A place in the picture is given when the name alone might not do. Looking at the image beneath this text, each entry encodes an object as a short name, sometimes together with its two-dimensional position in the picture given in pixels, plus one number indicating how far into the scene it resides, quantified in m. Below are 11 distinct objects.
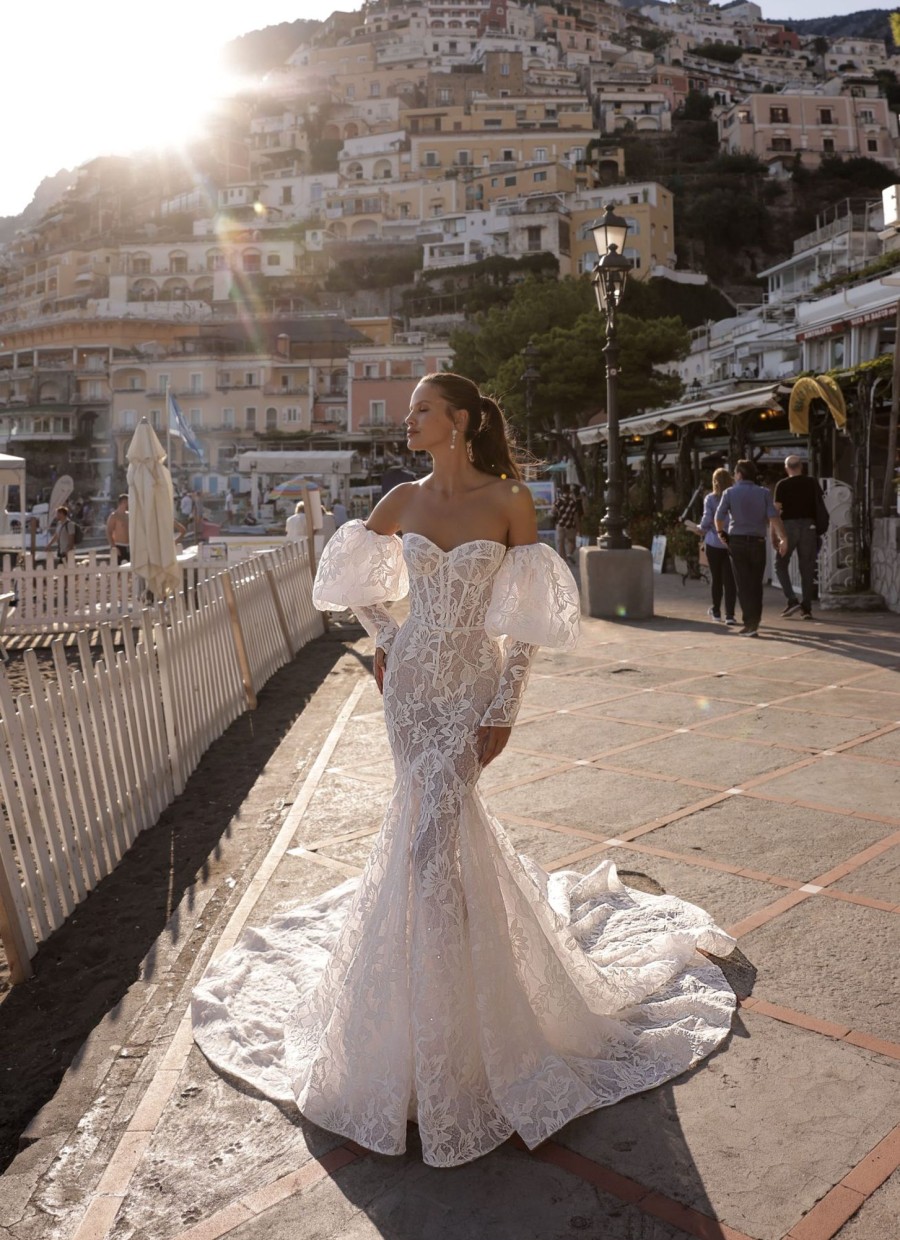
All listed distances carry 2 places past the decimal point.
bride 2.52
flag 25.42
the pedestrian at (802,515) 11.20
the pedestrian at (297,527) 12.95
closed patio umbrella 11.48
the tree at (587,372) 35.50
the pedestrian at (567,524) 19.52
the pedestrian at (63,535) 18.81
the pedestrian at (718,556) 10.89
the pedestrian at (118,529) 14.60
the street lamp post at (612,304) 11.46
